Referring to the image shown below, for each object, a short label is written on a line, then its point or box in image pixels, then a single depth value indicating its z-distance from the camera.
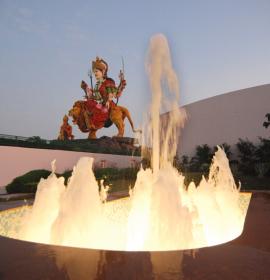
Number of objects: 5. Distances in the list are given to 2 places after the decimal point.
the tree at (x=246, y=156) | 18.77
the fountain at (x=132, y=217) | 3.48
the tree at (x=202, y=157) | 20.30
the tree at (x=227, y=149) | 20.67
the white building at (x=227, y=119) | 20.86
